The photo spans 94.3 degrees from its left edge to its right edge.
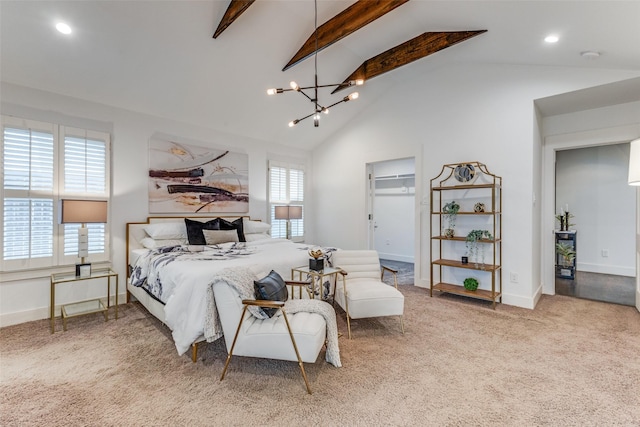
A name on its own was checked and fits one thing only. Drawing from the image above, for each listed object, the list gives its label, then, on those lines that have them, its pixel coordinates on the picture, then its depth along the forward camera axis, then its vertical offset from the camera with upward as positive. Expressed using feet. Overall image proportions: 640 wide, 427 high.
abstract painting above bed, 14.52 +1.92
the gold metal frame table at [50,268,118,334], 10.52 -3.60
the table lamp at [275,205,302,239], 18.49 +0.09
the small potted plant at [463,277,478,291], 13.75 -3.18
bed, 8.25 -1.64
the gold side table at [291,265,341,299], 10.26 -2.06
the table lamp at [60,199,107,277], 10.55 -0.10
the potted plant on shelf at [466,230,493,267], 13.41 -1.16
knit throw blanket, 7.72 -2.60
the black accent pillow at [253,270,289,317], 7.75 -2.04
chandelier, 9.17 +4.07
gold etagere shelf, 13.39 -0.32
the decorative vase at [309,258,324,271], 10.56 -1.77
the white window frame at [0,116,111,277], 10.69 +0.73
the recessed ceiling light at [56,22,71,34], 9.37 +5.93
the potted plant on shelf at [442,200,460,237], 14.12 +0.01
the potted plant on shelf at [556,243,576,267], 17.97 -2.27
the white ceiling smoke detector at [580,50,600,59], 10.28 +5.67
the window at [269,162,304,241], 19.56 +1.55
